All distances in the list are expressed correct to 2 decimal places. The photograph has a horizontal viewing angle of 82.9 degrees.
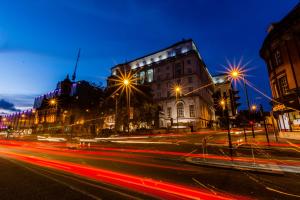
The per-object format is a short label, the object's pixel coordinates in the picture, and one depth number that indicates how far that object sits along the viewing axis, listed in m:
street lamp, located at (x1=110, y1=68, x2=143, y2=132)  43.04
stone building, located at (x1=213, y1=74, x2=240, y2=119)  78.87
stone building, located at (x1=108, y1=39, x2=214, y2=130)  58.53
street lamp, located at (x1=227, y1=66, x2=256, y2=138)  15.08
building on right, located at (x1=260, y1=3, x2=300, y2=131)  20.88
